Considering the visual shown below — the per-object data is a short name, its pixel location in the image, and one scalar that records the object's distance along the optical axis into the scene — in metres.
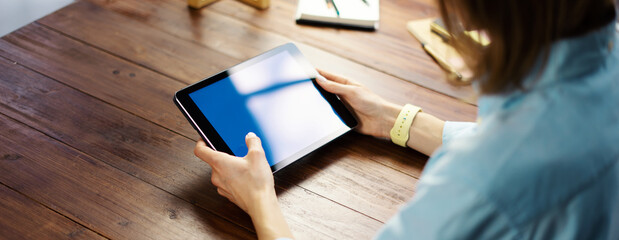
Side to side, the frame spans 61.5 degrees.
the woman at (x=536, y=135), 0.55
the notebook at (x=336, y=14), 1.44
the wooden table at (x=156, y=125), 0.90
